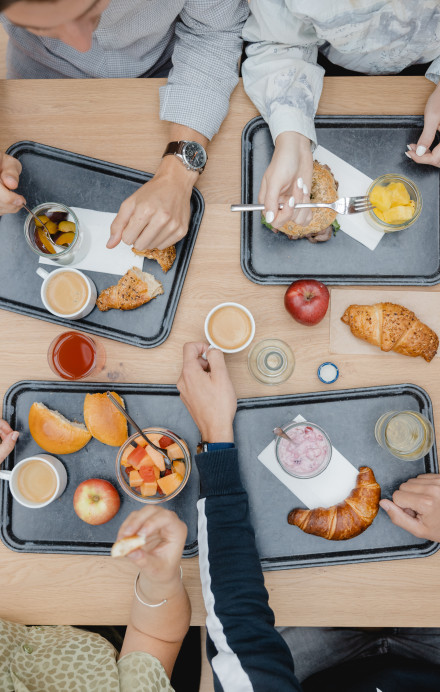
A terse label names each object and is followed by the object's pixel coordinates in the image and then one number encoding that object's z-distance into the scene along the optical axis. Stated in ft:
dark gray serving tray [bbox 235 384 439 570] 4.01
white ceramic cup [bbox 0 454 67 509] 3.96
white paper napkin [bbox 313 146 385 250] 4.24
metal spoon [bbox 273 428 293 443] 3.98
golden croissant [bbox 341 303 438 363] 3.92
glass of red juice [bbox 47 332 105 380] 4.08
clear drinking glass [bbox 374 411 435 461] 3.99
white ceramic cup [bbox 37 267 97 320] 4.09
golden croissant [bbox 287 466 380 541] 3.89
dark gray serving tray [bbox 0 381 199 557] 4.10
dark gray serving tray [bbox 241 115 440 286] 4.24
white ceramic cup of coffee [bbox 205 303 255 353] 4.12
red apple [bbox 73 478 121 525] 3.99
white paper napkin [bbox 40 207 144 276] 4.31
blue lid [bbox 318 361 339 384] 4.14
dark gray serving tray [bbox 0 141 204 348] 4.30
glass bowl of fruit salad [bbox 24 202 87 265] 4.07
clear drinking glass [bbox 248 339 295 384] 4.16
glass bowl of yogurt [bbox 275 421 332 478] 4.00
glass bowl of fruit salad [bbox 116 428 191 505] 3.95
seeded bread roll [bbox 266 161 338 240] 4.13
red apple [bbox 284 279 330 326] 3.97
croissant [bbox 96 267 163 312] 4.18
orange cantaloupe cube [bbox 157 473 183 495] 3.95
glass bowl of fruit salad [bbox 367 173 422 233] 4.05
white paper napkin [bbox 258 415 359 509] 4.08
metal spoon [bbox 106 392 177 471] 3.91
